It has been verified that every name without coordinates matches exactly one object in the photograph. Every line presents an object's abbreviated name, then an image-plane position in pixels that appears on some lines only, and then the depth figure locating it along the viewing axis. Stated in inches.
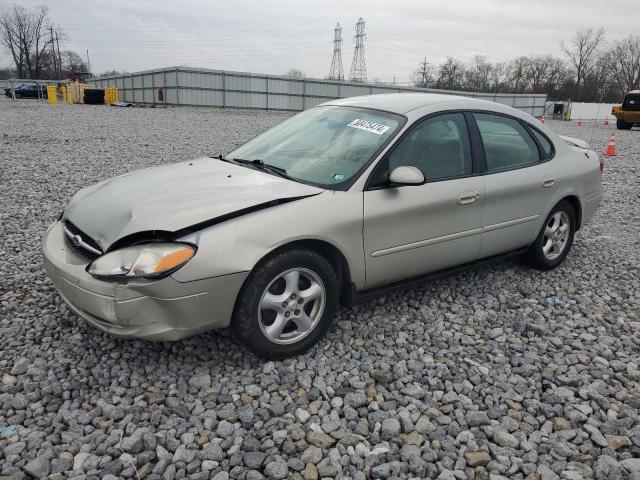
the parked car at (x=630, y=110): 951.0
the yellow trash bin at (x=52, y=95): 1208.8
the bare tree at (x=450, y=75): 2652.3
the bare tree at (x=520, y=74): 2664.9
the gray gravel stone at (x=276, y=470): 86.7
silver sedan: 104.0
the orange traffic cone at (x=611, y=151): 523.8
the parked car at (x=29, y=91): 1472.7
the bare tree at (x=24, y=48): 2775.6
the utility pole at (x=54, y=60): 2894.2
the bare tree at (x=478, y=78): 2696.9
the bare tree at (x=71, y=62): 3201.3
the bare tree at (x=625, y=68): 2369.6
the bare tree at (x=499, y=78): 2738.7
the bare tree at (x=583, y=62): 2500.0
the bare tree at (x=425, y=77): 2770.7
